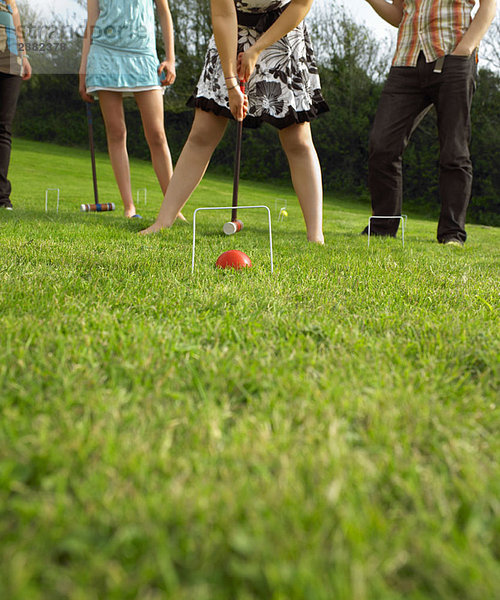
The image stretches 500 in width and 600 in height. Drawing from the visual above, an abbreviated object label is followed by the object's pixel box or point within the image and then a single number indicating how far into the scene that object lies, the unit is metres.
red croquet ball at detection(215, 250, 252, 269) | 2.31
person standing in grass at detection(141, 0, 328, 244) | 3.01
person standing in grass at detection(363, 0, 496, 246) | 4.00
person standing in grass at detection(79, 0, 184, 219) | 4.02
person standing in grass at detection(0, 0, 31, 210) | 4.40
